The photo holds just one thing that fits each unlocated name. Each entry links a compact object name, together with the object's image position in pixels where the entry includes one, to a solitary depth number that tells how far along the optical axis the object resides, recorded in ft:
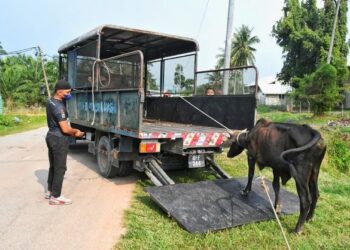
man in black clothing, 18.10
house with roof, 180.34
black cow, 14.83
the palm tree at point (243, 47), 165.17
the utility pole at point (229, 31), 31.63
